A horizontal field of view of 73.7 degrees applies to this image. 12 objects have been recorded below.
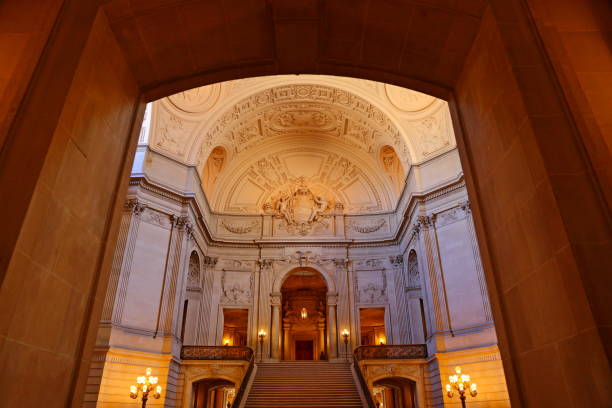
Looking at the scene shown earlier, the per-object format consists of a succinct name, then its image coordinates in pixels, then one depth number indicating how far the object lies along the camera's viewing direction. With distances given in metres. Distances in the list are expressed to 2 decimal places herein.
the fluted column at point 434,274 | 16.50
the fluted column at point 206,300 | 20.67
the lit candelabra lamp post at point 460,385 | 13.11
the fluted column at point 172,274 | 16.56
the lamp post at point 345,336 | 21.28
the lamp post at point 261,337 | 21.12
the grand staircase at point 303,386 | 14.81
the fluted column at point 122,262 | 15.02
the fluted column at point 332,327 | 21.22
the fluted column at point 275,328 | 21.16
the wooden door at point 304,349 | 27.75
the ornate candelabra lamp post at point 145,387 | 12.72
